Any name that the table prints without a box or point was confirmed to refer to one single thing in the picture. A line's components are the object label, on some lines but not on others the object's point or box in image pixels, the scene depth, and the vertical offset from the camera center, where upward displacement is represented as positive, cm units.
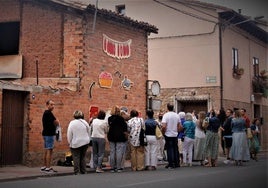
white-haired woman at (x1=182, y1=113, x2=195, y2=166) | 1544 -49
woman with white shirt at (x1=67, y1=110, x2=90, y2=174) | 1277 -39
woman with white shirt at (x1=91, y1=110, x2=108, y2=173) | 1350 -33
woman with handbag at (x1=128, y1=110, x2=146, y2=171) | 1401 -49
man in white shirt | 1465 -27
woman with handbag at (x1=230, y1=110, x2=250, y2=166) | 1513 -47
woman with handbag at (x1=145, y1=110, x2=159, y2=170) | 1420 -50
